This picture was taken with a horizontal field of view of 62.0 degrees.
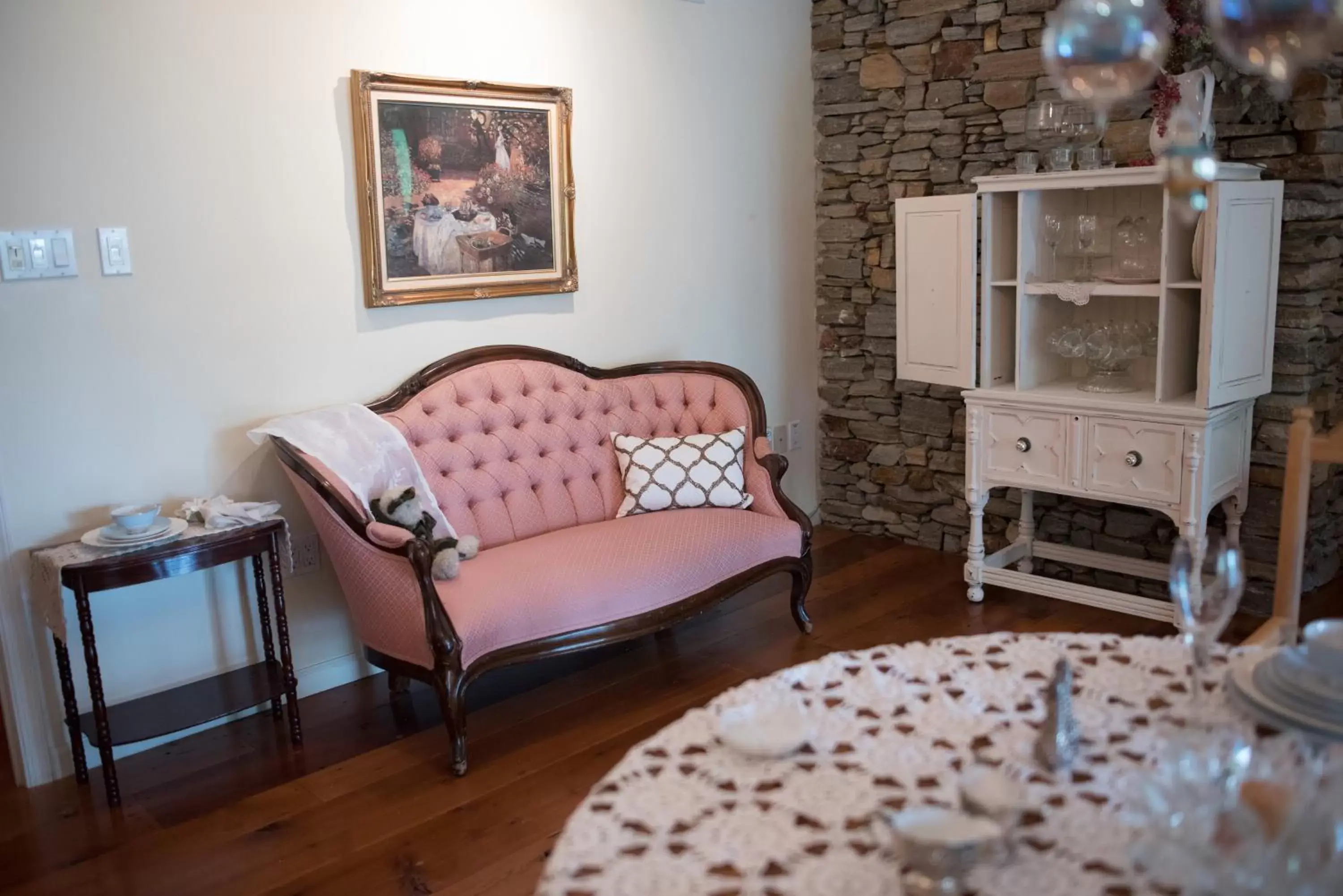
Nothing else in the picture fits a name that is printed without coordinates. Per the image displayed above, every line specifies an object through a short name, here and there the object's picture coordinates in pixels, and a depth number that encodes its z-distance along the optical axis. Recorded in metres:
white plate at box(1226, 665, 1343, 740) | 1.23
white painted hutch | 3.27
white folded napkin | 2.86
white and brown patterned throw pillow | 3.62
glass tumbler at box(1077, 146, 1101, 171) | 3.52
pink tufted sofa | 2.84
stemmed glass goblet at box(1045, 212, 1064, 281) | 3.67
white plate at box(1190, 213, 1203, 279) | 3.25
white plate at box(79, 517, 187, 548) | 2.68
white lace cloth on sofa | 3.02
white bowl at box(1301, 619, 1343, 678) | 1.28
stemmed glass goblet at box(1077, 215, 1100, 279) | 3.61
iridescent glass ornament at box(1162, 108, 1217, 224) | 1.15
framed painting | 3.32
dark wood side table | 2.62
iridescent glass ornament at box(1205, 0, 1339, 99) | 1.25
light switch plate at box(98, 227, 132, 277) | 2.84
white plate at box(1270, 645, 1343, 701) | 1.26
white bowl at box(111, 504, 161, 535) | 2.70
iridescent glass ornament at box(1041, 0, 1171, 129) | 1.38
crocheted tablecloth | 1.10
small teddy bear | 2.93
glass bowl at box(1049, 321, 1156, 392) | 3.55
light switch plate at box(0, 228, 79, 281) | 2.69
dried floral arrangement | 3.20
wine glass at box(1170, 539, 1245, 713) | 1.27
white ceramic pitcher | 3.17
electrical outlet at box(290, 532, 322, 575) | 3.29
